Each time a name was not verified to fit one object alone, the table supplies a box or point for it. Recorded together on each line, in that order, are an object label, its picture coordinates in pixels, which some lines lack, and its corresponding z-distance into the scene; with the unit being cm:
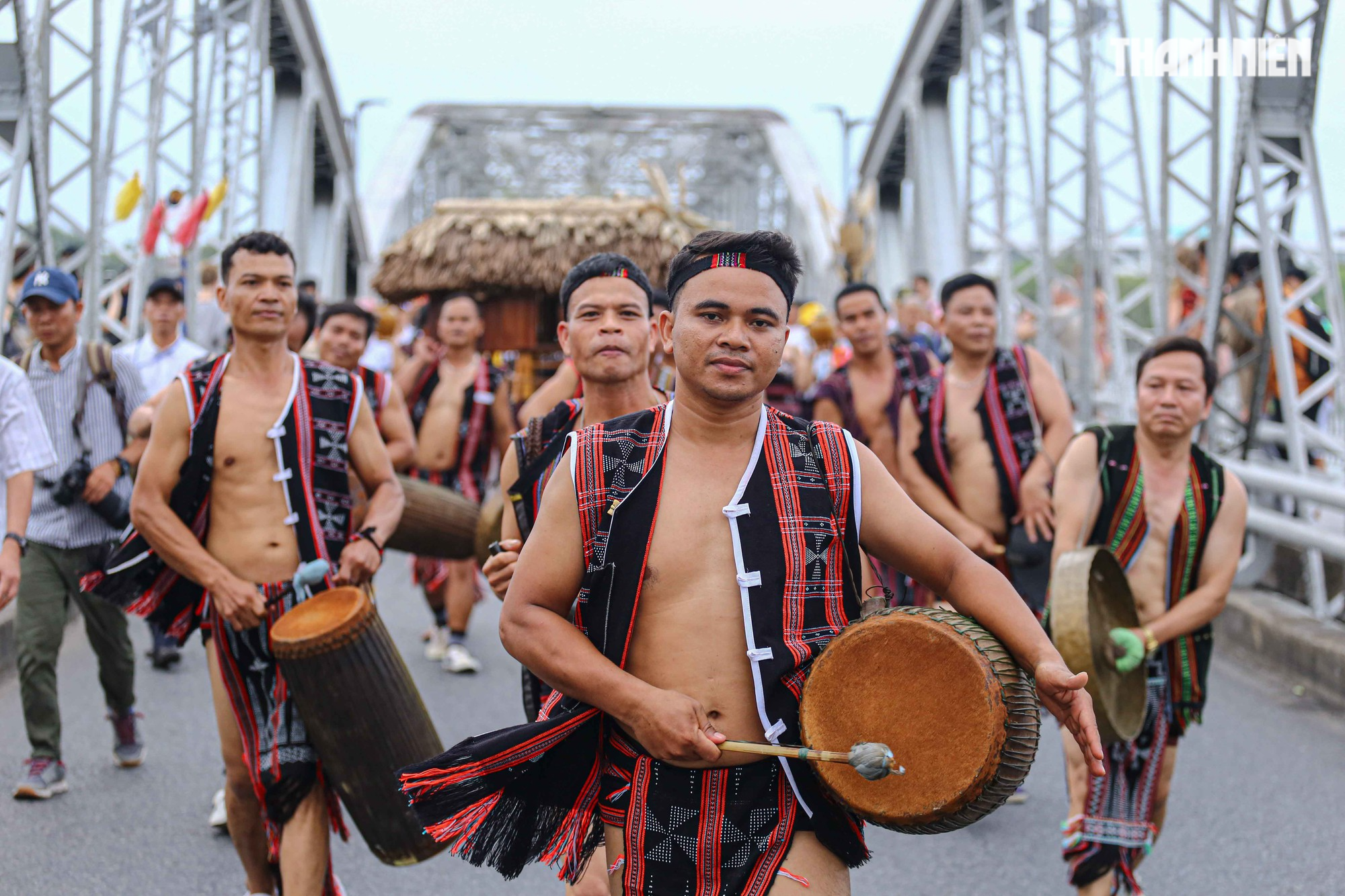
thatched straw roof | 1313
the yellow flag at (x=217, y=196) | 1051
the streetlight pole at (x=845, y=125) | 2498
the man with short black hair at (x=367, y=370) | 511
